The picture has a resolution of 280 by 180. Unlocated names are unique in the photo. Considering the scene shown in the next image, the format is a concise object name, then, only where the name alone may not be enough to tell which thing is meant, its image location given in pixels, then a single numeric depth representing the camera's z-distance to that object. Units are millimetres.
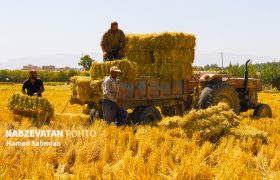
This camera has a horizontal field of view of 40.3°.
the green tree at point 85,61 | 98500
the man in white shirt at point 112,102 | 8625
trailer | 9742
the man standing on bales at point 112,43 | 10875
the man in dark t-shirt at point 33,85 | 10991
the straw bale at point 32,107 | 9930
